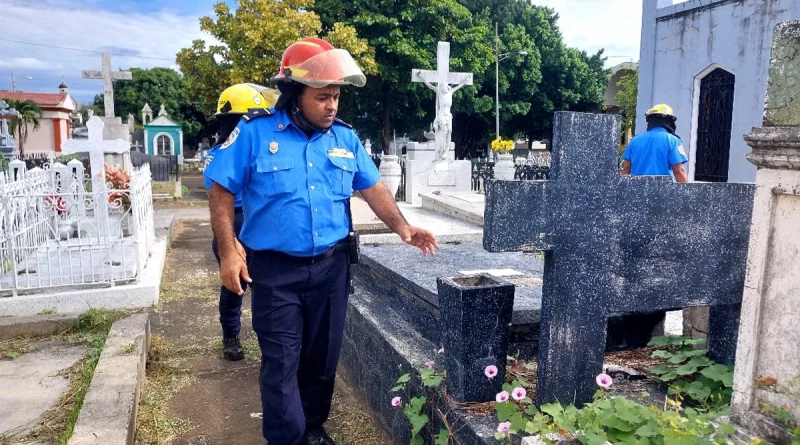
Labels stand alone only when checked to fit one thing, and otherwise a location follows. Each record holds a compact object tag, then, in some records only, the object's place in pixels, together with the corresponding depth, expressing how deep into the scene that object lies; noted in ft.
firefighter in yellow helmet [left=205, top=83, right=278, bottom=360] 11.93
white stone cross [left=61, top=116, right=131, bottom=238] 20.97
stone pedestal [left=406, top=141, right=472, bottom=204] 43.32
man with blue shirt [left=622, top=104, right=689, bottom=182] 14.66
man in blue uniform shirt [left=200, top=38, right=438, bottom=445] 7.60
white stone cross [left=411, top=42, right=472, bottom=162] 45.29
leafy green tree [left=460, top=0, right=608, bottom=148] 90.79
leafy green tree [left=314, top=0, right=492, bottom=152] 63.72
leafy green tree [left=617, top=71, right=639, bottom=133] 80.41
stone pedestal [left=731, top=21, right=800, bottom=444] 4.88
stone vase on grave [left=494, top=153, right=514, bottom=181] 47.46
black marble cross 6.28
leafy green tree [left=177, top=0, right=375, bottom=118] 53.52
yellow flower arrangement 48.08
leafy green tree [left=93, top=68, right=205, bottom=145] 141.18
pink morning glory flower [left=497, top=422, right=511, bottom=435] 6.01
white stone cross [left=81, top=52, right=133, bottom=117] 43.80
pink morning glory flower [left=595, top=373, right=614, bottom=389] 6.40
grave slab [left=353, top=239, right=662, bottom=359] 8.96
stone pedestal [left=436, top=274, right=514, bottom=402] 6.86
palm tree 81.26
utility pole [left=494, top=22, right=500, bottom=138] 80.10
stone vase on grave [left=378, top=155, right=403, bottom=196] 42.57
